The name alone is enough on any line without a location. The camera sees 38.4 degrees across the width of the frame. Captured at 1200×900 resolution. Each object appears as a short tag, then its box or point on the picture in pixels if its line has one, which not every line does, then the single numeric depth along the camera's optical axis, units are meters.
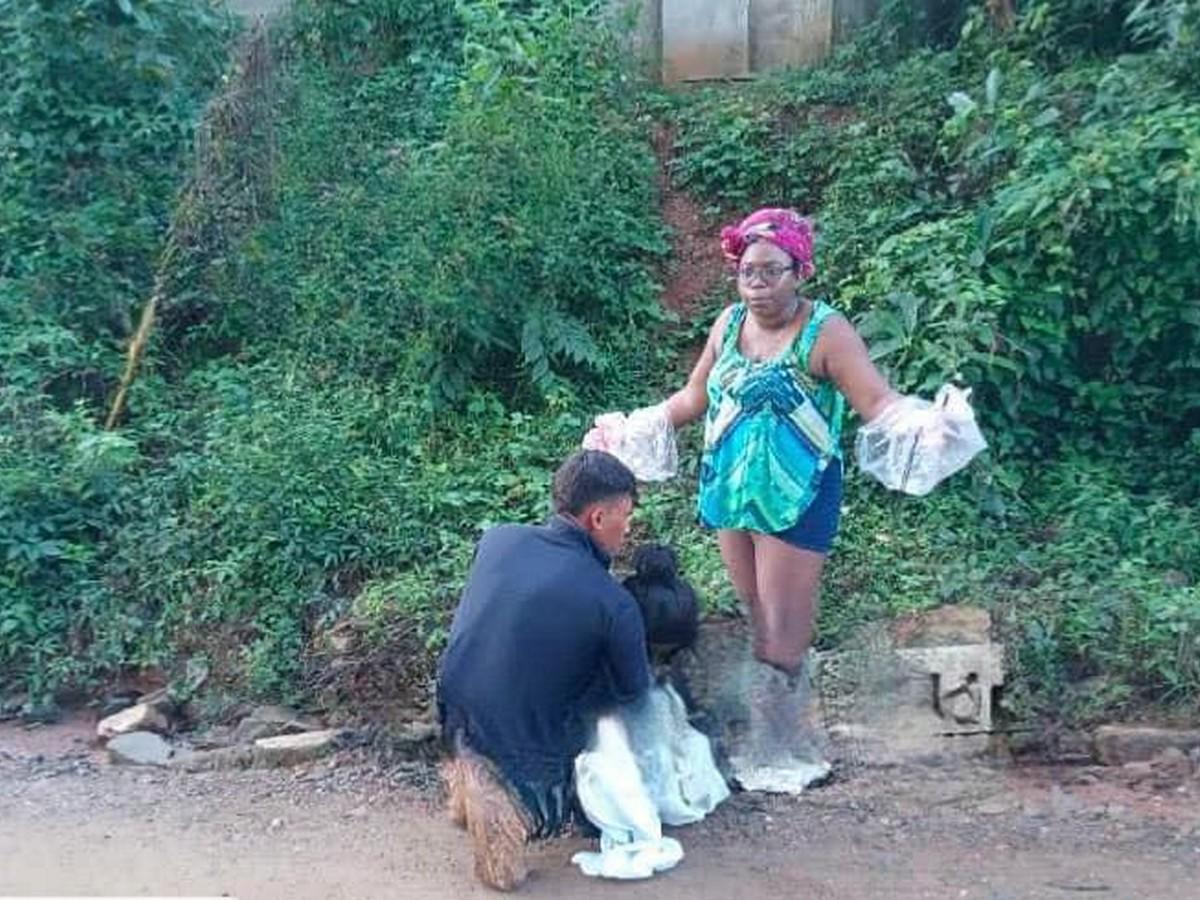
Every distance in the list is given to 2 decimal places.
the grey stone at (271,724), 6.00
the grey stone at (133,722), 6.10
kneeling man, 4.61
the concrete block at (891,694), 5.61
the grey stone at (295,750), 5.79
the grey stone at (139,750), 5.92
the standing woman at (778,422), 5.00
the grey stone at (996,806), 5.22
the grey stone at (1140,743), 5.50
